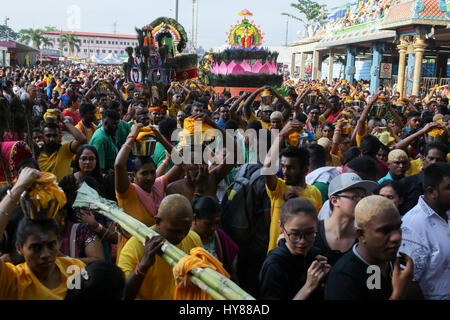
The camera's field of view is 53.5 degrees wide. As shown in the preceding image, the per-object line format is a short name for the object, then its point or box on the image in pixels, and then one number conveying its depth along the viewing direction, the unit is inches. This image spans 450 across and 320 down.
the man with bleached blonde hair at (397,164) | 182.2
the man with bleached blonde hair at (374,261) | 88.7
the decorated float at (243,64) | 739.4
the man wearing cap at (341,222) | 119.6
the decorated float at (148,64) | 510.0
